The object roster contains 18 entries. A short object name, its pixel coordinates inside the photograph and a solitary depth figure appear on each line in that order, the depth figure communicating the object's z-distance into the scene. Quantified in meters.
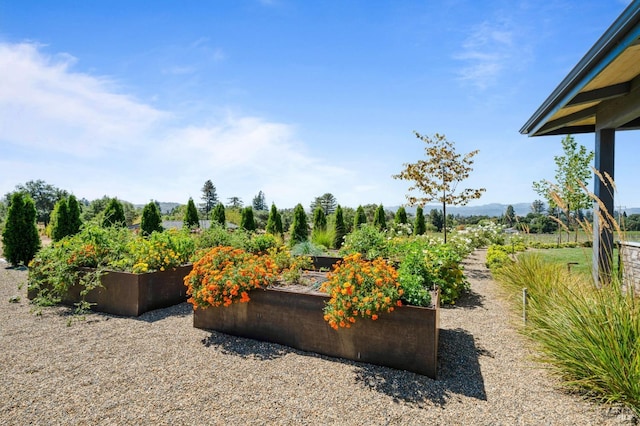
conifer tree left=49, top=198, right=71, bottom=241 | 9.73
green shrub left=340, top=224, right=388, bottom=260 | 5.58
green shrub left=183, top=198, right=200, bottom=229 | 13.45
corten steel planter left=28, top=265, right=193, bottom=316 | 4.20
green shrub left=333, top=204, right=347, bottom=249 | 12.41
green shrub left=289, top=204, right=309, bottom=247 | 12.94
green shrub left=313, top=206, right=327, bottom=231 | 13.49
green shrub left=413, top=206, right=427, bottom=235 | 14.88
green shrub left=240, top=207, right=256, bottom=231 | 13.41
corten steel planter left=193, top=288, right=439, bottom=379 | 2.64
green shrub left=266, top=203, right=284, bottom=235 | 13.61
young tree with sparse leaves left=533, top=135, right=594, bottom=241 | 12.97
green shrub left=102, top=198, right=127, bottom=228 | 11.17
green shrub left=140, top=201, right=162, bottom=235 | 12.02
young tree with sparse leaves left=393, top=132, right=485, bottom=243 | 8.20
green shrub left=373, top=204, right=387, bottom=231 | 14.55
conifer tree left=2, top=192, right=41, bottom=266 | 8.30
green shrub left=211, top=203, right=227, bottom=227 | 14.52
